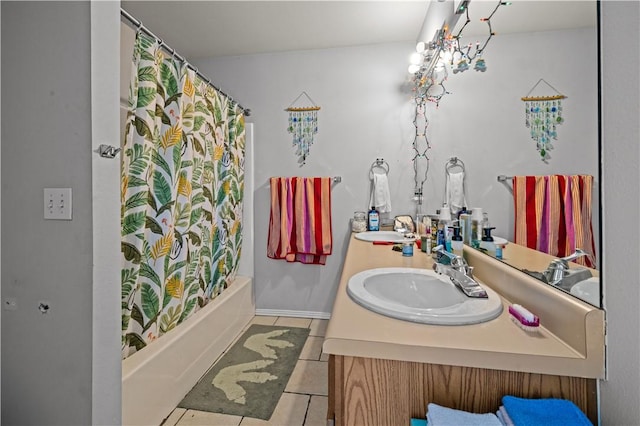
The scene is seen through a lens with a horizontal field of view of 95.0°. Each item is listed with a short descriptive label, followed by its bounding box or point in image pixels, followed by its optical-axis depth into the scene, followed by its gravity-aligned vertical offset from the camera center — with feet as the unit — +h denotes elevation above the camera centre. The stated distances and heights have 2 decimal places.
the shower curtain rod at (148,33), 4.17 +2.80
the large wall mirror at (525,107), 2.35 +1.30
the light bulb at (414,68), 6.88 +3.41
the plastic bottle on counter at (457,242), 4.31 -0.44
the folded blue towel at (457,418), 1.79 -1.28
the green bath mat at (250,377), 5.02 -3.26
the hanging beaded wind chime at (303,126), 8.47 +2.50
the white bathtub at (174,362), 4.13 -2.58
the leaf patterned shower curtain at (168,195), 4.43 +0.28
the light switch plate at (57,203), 3.29 +0.09
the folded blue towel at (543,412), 1.73 -1.22
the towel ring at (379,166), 8.13 +1.27
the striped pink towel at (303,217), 8.28 -0.15
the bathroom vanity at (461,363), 1.99 -1.05
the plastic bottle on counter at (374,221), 7.77 -0.24
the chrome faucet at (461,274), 2.96 -0.73
